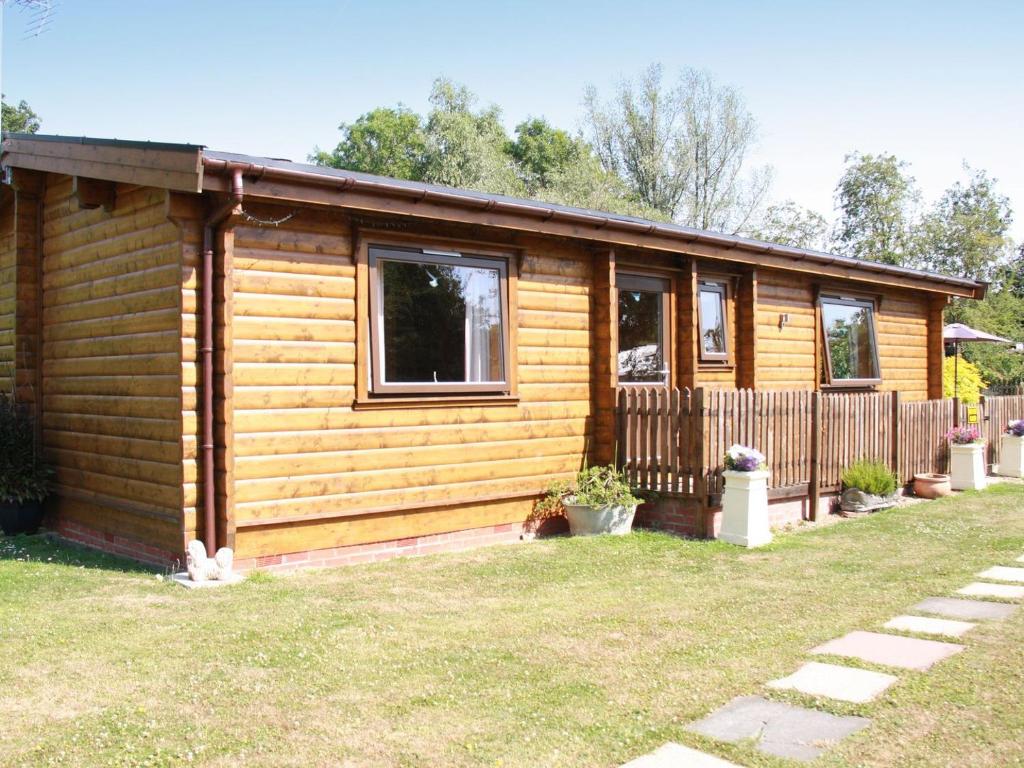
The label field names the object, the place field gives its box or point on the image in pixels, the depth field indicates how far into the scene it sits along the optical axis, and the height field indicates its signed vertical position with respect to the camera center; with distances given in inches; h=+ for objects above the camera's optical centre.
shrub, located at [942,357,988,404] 807.1 -1.3
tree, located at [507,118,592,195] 1759.4 +469.8
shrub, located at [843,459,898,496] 410.3 -45.0
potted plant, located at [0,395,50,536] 345.4 -34.4
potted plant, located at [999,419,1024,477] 543.2 -43.6
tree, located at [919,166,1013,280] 1320.1 +199.9
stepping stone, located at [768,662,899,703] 163.0 -56.4
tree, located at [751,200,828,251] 1498.5 +256.5
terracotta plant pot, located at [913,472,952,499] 455.8 -54.1
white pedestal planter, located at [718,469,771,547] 326.6 -46.8
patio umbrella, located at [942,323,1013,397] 692.1 +33.7
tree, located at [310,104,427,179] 1686.8 +478.3
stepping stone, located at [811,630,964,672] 182.4 -56.7
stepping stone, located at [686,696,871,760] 139.5 -56.2
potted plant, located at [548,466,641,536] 344.5 -47.8
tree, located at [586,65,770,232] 1542.8 +396.0
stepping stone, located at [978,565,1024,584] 260.1 -57.2
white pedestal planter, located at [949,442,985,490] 476.7 -46.7
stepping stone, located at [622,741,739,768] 133.1 -56.2
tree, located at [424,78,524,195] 1393.9 +354.8
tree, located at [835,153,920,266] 1370.6 +264.0
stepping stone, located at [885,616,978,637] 205.0 -56.9
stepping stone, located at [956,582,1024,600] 238.8 -56.9
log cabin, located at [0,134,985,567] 270.2 +14.3
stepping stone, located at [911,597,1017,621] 219.5 -57.1
